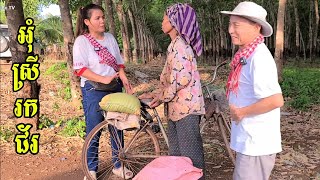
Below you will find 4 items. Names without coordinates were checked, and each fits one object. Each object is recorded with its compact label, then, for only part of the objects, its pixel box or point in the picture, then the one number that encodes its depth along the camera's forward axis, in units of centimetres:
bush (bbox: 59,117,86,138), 424
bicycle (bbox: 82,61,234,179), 280
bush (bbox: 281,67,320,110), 605
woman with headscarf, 232
